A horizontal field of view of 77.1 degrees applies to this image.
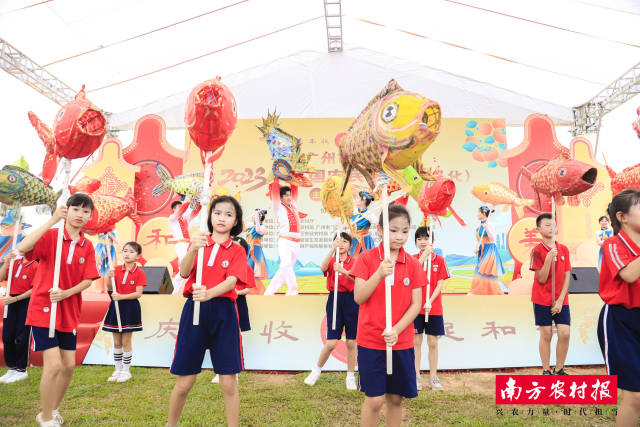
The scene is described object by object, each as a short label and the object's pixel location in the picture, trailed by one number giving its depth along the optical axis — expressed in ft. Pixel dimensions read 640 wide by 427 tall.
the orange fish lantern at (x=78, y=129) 8.46
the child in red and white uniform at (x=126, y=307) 11.98
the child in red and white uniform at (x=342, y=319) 11.22
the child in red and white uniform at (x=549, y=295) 11.08
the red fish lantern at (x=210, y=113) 7.89
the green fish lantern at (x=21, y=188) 11.37
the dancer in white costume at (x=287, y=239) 18.88
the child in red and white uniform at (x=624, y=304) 6.15
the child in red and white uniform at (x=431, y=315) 11.07
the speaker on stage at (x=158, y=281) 19.05
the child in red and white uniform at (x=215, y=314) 6.97
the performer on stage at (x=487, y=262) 24.22
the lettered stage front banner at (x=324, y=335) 12.79
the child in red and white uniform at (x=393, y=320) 6.39
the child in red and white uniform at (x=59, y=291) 7.64
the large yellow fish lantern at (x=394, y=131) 6.47
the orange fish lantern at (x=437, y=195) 11.77
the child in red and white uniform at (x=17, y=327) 11.57
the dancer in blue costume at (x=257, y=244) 20.40
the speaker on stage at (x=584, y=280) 17.52
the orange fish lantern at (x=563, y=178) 10.90
